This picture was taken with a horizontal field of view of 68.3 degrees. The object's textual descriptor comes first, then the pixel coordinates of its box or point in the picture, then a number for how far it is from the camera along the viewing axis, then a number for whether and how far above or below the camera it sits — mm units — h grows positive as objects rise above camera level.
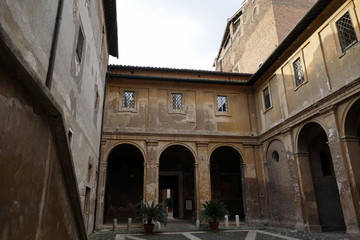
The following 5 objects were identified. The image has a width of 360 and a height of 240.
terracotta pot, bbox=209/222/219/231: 12078 -920
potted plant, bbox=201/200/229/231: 12125 -359
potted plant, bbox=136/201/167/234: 11570 -387
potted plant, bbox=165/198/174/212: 25500 +331
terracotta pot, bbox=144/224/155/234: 11516 -919
